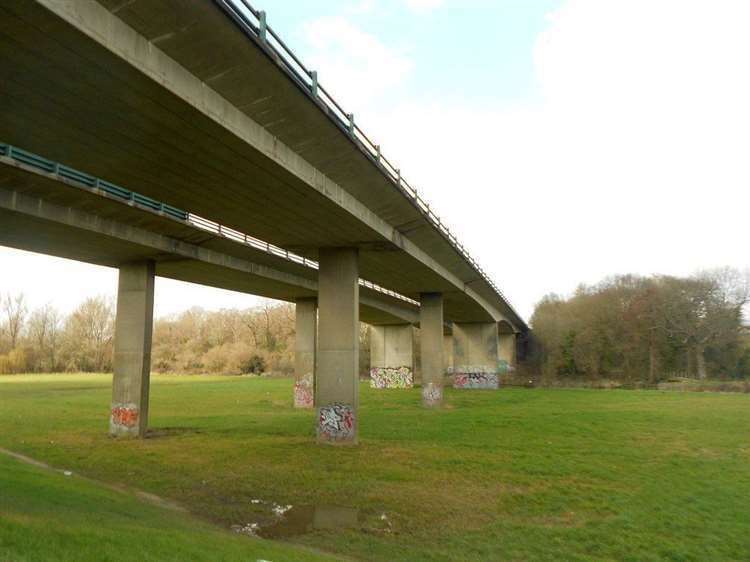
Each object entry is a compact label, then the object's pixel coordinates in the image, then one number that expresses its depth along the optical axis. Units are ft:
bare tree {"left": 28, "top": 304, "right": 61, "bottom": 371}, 355.97
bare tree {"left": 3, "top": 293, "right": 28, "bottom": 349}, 372.79
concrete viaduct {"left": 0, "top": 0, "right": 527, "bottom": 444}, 31.35
